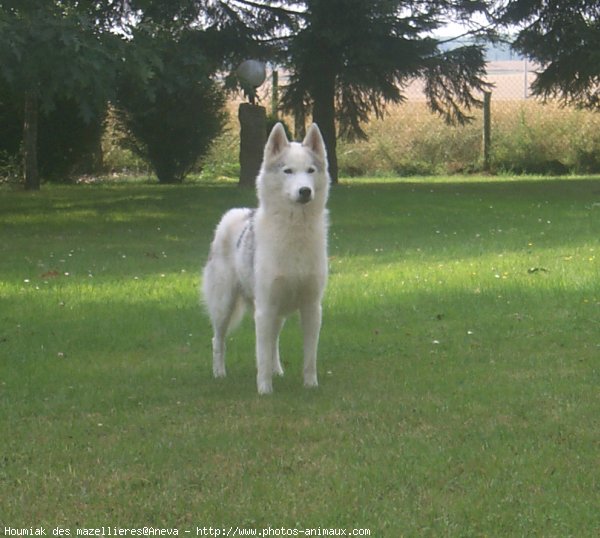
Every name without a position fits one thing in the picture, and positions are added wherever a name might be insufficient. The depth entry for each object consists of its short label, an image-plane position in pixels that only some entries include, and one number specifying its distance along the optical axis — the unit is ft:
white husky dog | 20.83
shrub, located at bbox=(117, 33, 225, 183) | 80.38
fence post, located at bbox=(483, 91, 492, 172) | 96.78
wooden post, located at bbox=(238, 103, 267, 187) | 70.85
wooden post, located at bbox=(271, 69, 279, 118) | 84.78
